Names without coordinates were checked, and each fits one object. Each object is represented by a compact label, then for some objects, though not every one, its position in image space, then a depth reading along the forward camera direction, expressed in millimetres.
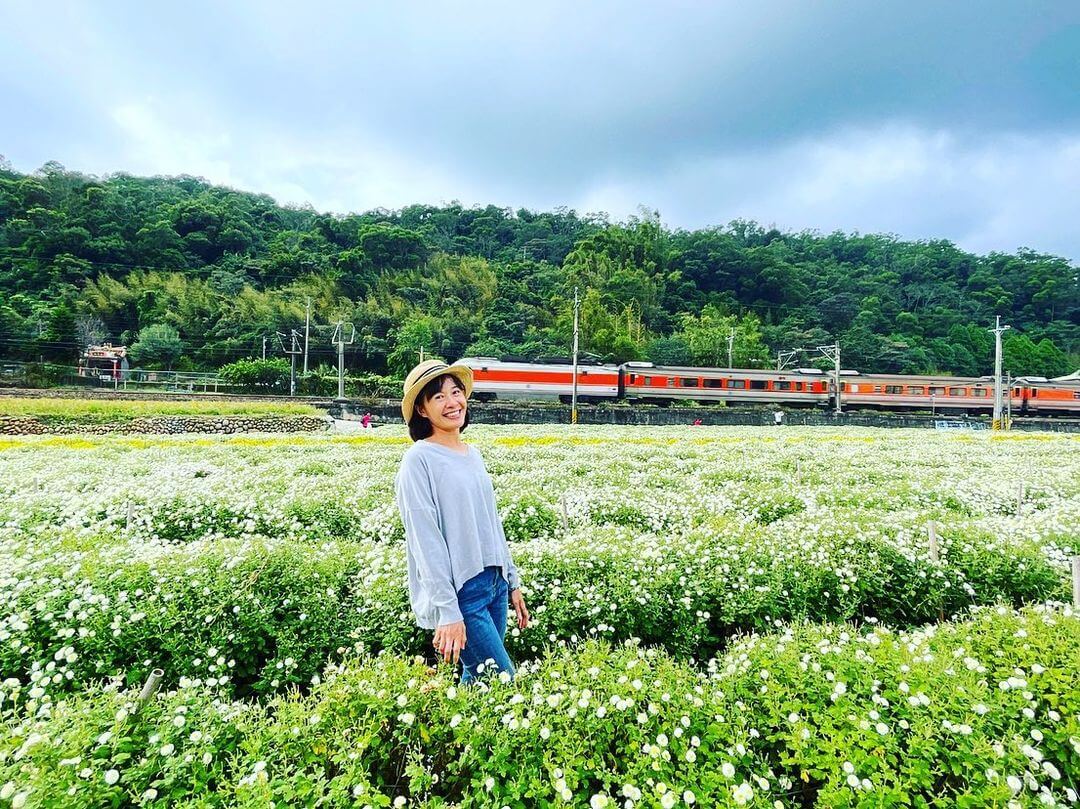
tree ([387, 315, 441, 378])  44406
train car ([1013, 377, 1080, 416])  32594
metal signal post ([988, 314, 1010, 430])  24806
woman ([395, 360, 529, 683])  2162
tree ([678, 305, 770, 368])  50219
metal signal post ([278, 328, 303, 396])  35631
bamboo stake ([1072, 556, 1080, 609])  3183
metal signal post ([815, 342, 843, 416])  31481
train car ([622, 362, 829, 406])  31422
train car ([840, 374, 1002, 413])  32250
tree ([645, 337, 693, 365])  48406
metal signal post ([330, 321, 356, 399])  43188
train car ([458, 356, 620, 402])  30000
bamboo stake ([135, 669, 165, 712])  2039
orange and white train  30750
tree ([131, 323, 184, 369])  40094
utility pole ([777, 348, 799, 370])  50231
